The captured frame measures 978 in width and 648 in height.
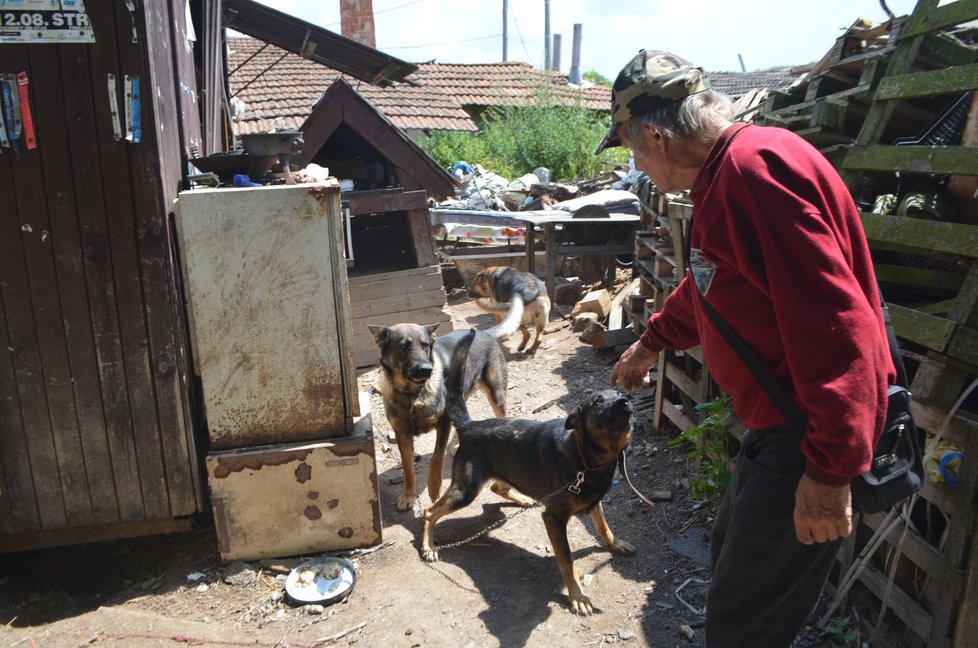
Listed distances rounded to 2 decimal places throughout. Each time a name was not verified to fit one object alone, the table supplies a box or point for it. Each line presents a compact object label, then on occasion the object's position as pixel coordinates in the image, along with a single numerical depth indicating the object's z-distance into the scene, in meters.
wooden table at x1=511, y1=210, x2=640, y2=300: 10.11
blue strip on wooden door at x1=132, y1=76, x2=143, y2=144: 3.52
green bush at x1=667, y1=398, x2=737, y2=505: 4.10
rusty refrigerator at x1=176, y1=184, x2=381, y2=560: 3.77
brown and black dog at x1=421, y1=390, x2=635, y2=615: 3.65
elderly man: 1.66
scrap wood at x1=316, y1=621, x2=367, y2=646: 3.49
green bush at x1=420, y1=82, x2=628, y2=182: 17.61
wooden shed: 3.47
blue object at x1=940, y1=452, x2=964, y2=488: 2.64
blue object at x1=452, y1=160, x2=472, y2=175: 15.28
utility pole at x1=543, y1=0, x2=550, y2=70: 32.50
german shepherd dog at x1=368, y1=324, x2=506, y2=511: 4.67
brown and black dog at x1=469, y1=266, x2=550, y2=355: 8.72
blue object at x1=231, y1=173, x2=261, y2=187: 4.28
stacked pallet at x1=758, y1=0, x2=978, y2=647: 2.62
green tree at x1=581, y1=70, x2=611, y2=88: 35.24
